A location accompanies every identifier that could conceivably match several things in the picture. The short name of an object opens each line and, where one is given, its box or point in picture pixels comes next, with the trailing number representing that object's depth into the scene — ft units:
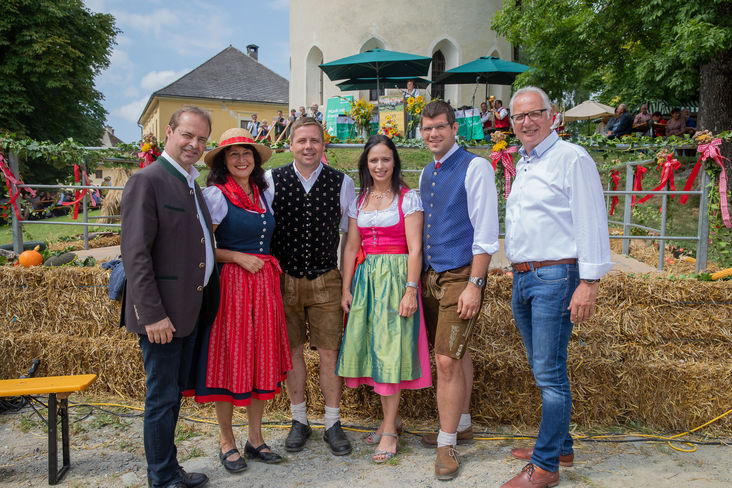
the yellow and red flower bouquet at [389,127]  24.07
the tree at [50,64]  67.15
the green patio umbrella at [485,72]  48.06
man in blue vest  9.48
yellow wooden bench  9.29
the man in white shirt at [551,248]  8.39
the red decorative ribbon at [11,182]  17.72
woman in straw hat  9.69
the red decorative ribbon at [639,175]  19.65
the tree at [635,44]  30.78
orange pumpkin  15.93
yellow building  109.19
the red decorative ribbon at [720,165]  14.29
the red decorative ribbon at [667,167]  16.39
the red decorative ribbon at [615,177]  23.18
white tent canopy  69.87
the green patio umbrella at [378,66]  43.70
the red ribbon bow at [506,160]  16.10
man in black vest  10.62
